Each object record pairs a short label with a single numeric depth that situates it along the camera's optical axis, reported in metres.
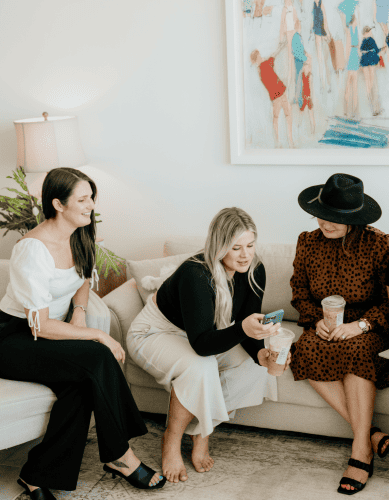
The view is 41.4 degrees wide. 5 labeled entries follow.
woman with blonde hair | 1.91
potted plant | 2.73
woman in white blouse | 1.85
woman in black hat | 1.94
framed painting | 2.42
